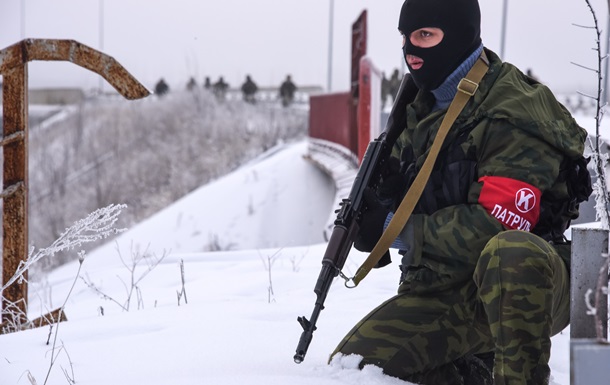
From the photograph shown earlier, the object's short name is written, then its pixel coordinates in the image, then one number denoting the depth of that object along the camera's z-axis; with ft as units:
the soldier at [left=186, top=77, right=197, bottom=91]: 104.72
